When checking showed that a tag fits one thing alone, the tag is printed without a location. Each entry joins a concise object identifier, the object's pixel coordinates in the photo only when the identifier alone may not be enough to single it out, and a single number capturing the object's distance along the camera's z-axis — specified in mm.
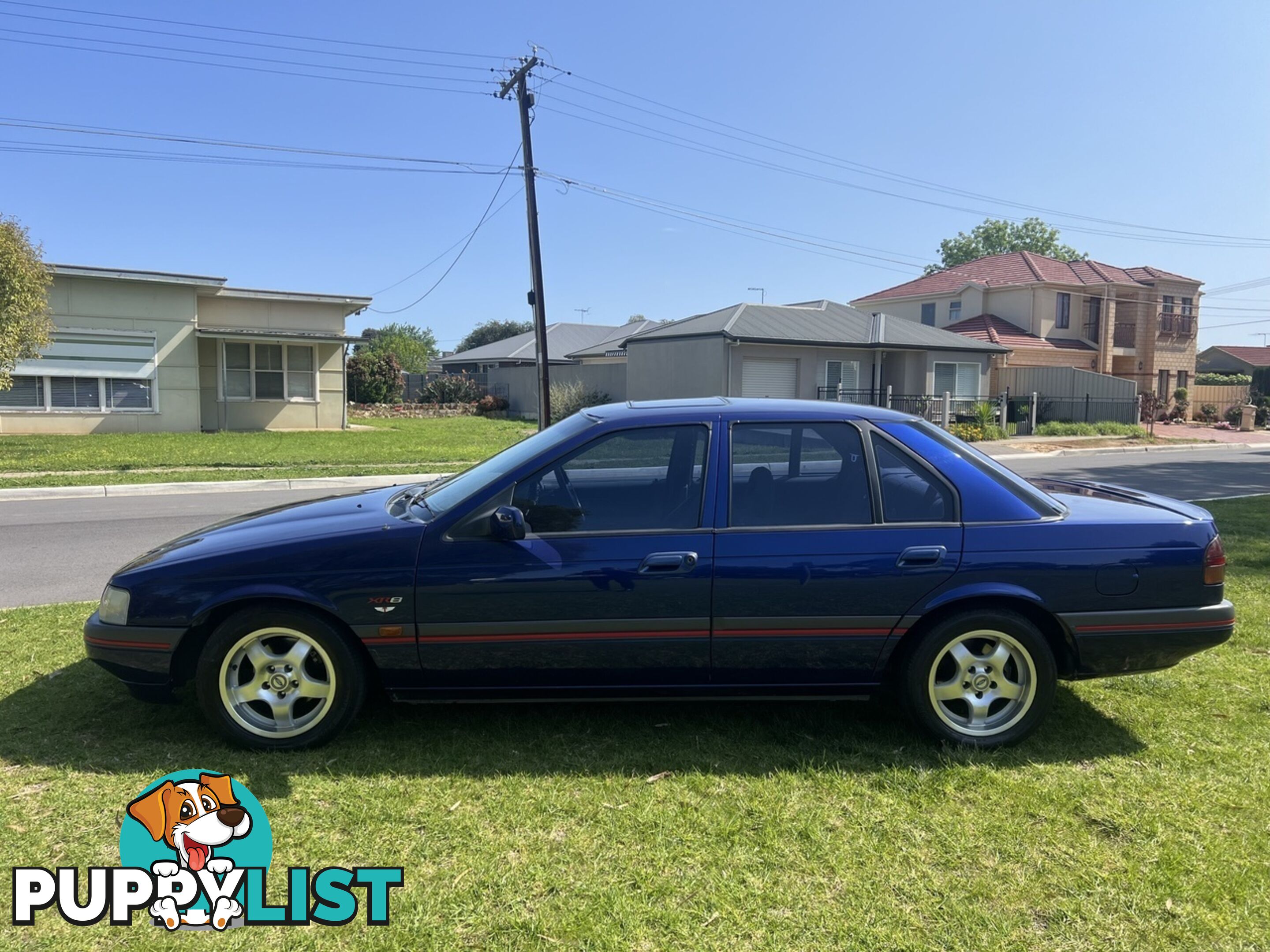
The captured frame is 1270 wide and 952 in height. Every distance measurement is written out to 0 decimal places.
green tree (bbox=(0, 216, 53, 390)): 16391
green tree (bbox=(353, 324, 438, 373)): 55531
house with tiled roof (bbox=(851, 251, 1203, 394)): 37781
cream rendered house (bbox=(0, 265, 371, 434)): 22688
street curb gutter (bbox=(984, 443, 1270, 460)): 24062
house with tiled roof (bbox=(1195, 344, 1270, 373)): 64188
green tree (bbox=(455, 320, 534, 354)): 82000
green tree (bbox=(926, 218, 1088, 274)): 66750
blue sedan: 3824
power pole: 21016
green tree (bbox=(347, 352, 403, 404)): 38688
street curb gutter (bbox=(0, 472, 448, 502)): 13745
